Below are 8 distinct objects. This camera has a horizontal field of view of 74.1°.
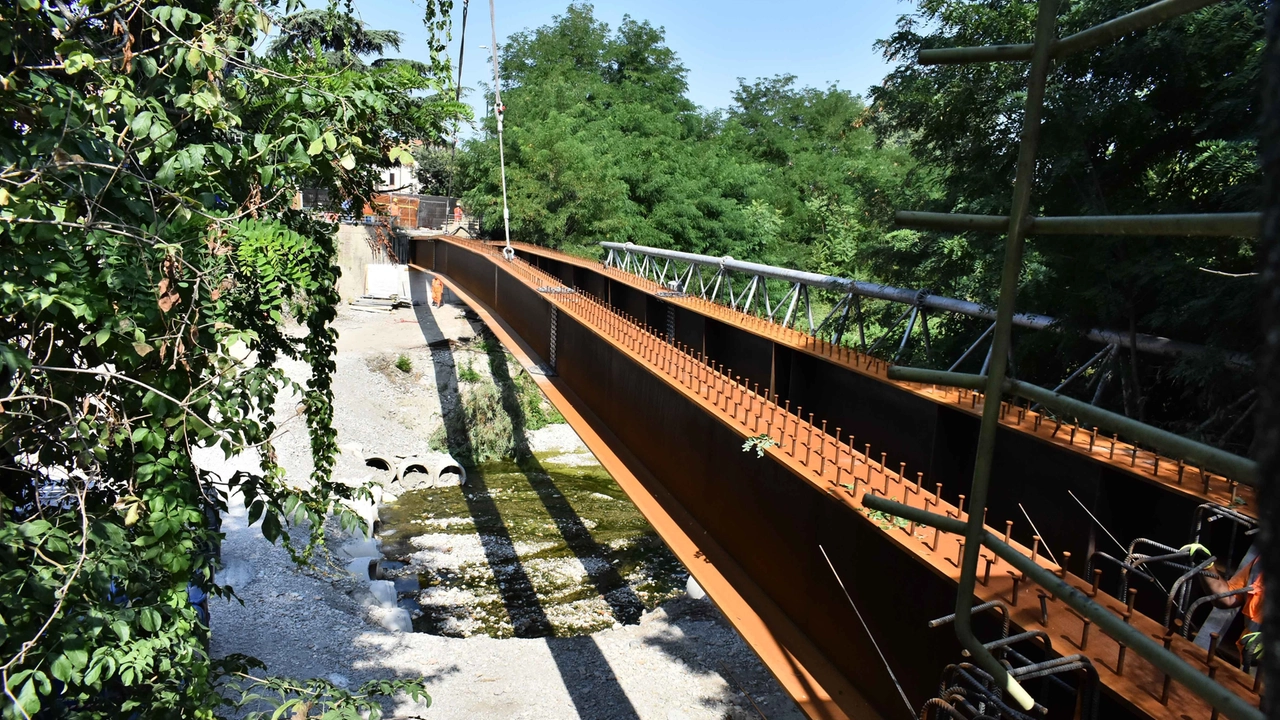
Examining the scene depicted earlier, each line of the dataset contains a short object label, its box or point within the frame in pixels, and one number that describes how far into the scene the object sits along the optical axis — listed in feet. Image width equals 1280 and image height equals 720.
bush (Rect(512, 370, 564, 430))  83.46
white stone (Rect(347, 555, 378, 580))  44.68
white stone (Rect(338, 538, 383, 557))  49.21
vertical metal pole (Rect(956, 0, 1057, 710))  5.18
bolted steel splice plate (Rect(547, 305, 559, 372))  42.39
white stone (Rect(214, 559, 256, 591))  38.09
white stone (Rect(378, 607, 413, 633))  38.47
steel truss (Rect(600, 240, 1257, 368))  27.81
